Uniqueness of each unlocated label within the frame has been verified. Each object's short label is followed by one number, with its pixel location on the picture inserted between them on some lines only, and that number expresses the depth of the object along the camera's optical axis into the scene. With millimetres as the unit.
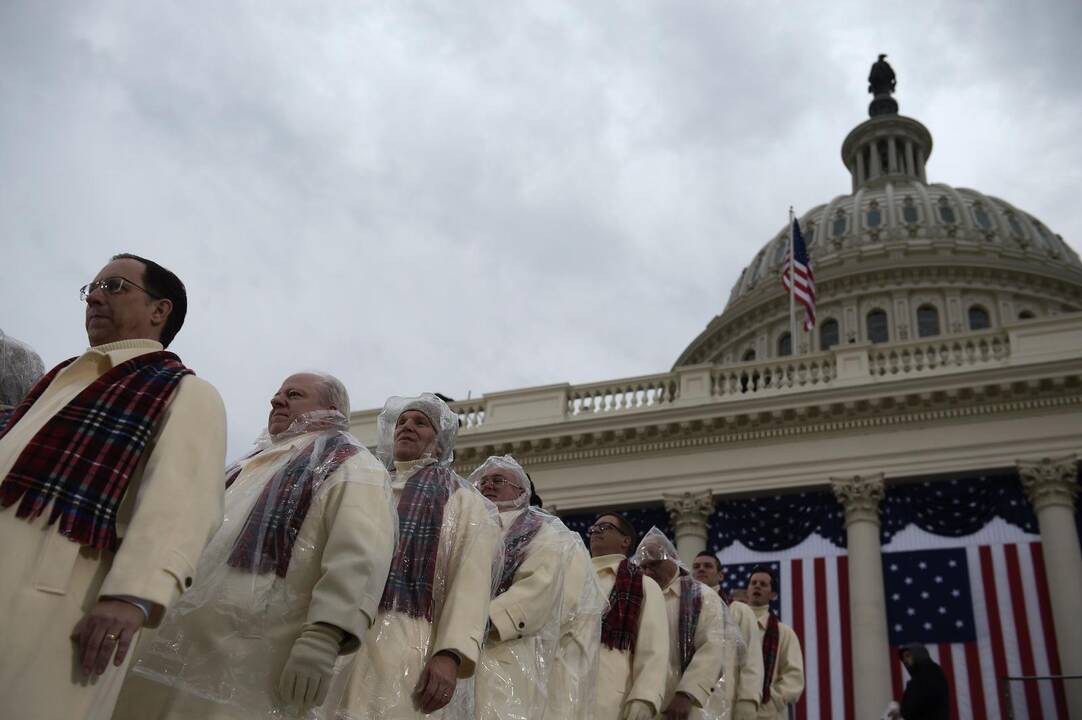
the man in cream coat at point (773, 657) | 8117
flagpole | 26953
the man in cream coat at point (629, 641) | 5785
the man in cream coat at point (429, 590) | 3893
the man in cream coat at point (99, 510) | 2676
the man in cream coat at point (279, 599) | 3432
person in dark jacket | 9664
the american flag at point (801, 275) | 27531
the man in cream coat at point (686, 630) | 6266
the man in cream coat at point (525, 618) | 4660
